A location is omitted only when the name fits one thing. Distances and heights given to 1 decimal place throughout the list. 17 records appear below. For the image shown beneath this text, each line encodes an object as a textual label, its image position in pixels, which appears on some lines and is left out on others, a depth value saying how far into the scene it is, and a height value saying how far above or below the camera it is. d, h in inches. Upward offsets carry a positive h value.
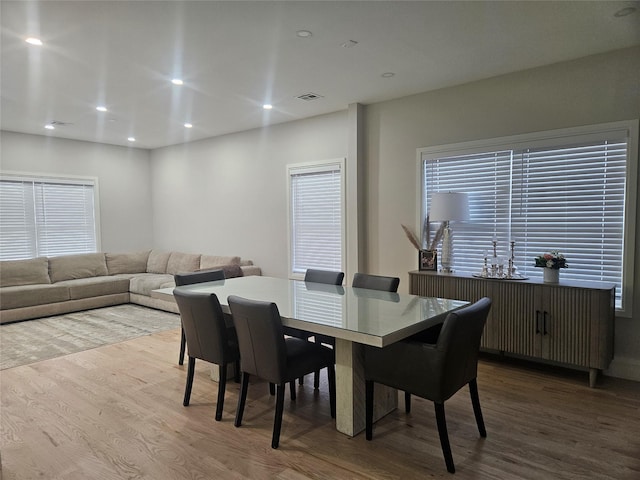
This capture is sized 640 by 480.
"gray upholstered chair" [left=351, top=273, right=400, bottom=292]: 134.3 -20.4
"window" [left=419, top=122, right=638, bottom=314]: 137.3 +8.2
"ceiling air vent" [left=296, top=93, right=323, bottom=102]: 180.8 +55.0
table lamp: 158.6 +5.2
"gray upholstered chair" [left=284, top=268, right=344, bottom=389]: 140.6 -22.0
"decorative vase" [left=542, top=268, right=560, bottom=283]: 138.1 -18.2
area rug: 173.3 -53.0
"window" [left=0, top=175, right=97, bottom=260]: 251.8 +3.7
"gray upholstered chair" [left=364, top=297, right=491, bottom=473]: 86.8 -31.5
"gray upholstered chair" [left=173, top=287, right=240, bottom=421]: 110.1 -29.9
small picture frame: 170.2 -16.1
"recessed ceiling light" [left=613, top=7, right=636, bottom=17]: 107.8 +54.4
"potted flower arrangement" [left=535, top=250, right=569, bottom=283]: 137.9 -14.9
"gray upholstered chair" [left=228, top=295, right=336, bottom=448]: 96.8 -32.2
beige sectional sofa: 227.3 -34.9
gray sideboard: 128.7 -32.0
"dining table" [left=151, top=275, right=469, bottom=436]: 89.3 -22.6
